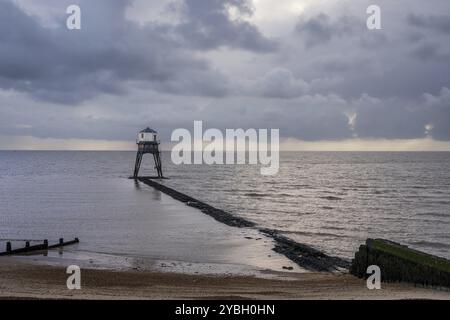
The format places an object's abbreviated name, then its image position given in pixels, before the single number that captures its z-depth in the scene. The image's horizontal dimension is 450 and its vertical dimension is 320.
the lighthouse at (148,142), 86.19
